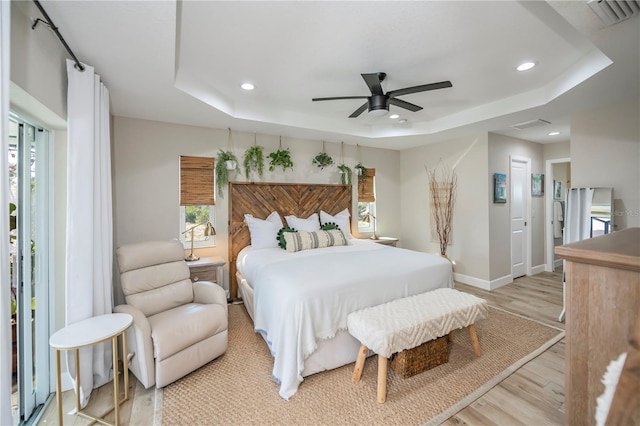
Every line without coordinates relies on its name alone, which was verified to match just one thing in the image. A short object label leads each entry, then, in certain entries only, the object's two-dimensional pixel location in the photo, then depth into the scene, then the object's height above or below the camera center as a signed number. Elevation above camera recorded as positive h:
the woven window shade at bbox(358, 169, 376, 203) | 5.33 +0.43
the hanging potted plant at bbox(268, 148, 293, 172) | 4.27 +0.79
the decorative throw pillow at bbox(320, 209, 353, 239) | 4.65 -0.13
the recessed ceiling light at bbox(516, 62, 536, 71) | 2.62 +1.34
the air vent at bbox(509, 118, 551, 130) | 3.85 +1.20
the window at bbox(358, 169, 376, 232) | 5.34 +0.18
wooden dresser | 0.88 -0.33
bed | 2.19 -0.70
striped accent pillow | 3.82 -0.38
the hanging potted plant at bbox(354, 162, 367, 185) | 5.09 +0.70
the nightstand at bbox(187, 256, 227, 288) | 3.41 -0.69
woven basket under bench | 2.29 -1.20
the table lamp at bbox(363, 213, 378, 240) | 5.48 -0.16
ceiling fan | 2.43 +1.07
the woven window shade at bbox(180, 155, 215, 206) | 3.85 +0.44
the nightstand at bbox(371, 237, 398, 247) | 5.09 -0.52
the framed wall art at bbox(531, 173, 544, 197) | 5.34 +0.48
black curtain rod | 1.55 +1.09
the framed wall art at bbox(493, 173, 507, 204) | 4.58 +0.37
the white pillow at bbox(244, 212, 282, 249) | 3.99 -0.28
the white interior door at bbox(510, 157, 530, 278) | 5.00 -0.08
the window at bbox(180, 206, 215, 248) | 3.92 -0.13
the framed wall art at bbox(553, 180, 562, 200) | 5.89 +0.42
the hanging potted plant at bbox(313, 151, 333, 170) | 4.70 +0.85
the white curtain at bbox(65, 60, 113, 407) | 2.04 -0.07
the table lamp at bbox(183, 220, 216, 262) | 3.65 -0.24
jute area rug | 1.92 -1.35
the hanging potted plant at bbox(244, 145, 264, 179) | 4.17 +0.77
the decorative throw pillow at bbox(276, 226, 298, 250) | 3.94 -0.36
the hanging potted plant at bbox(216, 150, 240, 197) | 3.99 +0.63
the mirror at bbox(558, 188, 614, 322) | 3.27 -0.04
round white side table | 1.67 -0.75
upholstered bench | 2.06 -0.85
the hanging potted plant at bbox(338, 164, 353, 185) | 4.98 +0.66
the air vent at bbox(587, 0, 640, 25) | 1.56 +1.13
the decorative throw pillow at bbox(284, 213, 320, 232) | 4.30 -0.18
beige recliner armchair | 2.13 -0.85
